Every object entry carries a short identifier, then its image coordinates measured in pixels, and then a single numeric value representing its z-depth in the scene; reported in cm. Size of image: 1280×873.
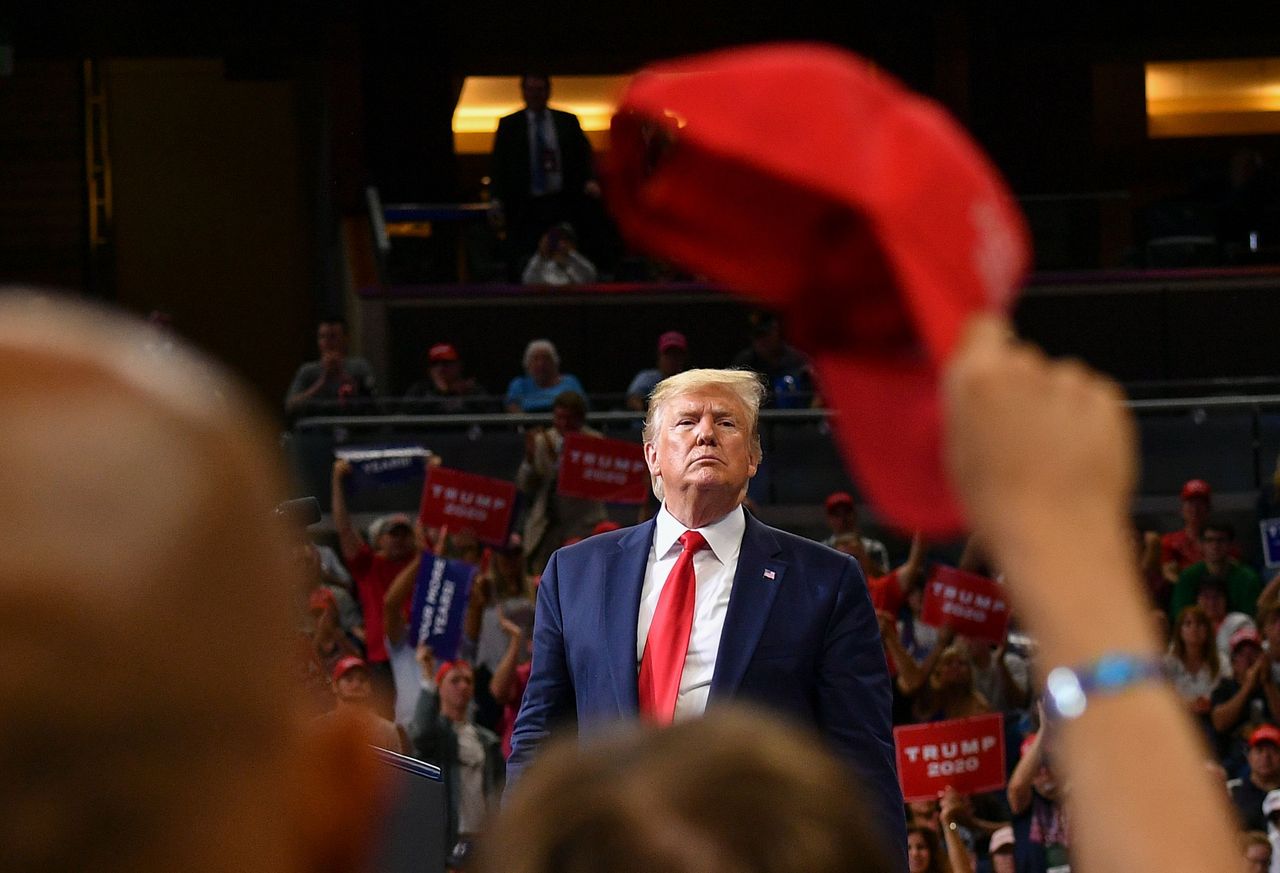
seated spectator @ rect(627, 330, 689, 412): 2153
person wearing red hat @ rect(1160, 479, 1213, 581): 1819
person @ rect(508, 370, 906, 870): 691
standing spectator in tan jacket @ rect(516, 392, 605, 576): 1787
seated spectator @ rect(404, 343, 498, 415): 2131
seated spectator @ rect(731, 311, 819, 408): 2164
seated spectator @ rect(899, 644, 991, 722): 1535
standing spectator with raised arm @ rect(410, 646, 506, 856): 1409
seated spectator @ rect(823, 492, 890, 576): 1745
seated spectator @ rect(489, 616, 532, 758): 1485
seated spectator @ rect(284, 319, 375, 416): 2167
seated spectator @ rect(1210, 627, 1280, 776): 1541
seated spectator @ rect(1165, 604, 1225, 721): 1583
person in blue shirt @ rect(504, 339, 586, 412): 2100
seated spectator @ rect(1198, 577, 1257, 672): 1620
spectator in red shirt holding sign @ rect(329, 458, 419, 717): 1562
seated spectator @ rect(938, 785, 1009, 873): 1334
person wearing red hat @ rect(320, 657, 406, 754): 1330
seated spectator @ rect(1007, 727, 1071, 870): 1395
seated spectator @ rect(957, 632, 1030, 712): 1595
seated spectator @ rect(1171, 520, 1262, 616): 1691
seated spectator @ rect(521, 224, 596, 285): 2569
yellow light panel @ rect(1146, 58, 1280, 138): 3891
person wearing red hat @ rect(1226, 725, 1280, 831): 1442
